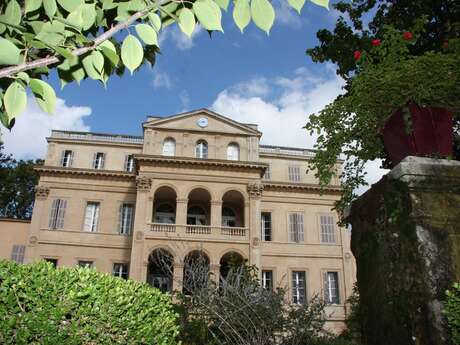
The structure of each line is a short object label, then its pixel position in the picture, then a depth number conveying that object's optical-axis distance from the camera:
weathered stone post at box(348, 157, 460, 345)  2.73
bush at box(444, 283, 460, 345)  2.42
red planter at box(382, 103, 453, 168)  3.31
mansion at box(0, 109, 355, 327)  22.02
